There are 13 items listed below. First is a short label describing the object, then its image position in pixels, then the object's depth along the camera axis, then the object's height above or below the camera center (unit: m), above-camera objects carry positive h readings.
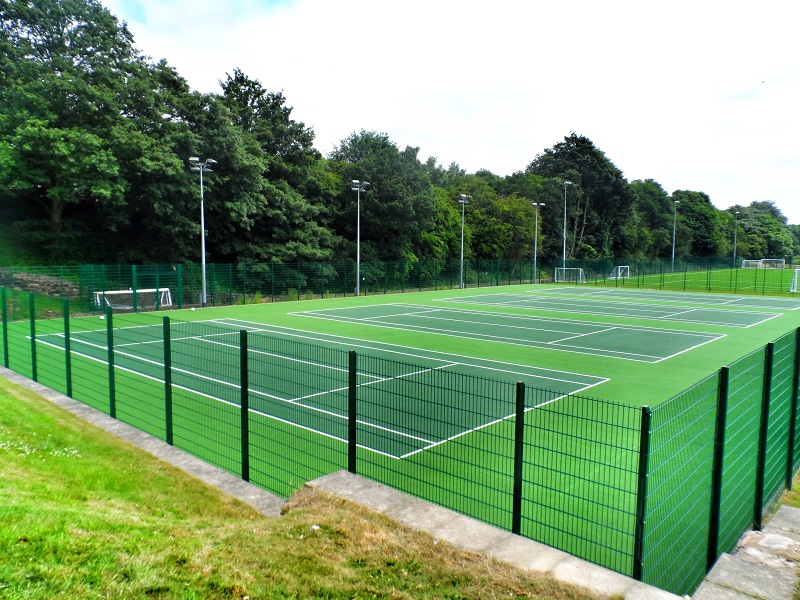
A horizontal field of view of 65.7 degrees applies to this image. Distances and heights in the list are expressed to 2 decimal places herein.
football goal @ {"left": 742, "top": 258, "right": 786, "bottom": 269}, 102.88 -1.68
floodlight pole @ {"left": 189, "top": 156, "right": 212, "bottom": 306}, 29.95 +1.85
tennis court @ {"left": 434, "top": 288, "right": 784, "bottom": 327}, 28.58 -2.97
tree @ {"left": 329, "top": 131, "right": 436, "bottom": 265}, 49.31 +3.46
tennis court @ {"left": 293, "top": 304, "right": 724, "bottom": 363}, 19.19 -2.95
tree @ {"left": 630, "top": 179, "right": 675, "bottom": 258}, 102.12 +6.35
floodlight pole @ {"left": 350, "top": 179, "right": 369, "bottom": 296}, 38.16 -1.33
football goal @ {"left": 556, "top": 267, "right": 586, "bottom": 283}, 62.56 -2.32
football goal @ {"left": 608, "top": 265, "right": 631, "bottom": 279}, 67.00 -2.20
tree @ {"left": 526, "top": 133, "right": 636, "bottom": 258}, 80.19 +7.76
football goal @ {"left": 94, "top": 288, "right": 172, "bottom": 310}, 28.22 -2.46
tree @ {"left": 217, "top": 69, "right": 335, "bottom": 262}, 40.59 +4.51
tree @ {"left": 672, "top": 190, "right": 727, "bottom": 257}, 112.12 +4.61
